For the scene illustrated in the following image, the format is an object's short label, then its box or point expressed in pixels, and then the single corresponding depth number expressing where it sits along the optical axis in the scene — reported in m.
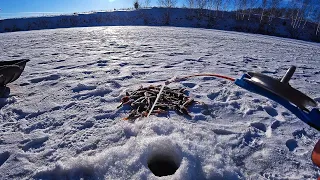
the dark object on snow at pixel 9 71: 3.04
